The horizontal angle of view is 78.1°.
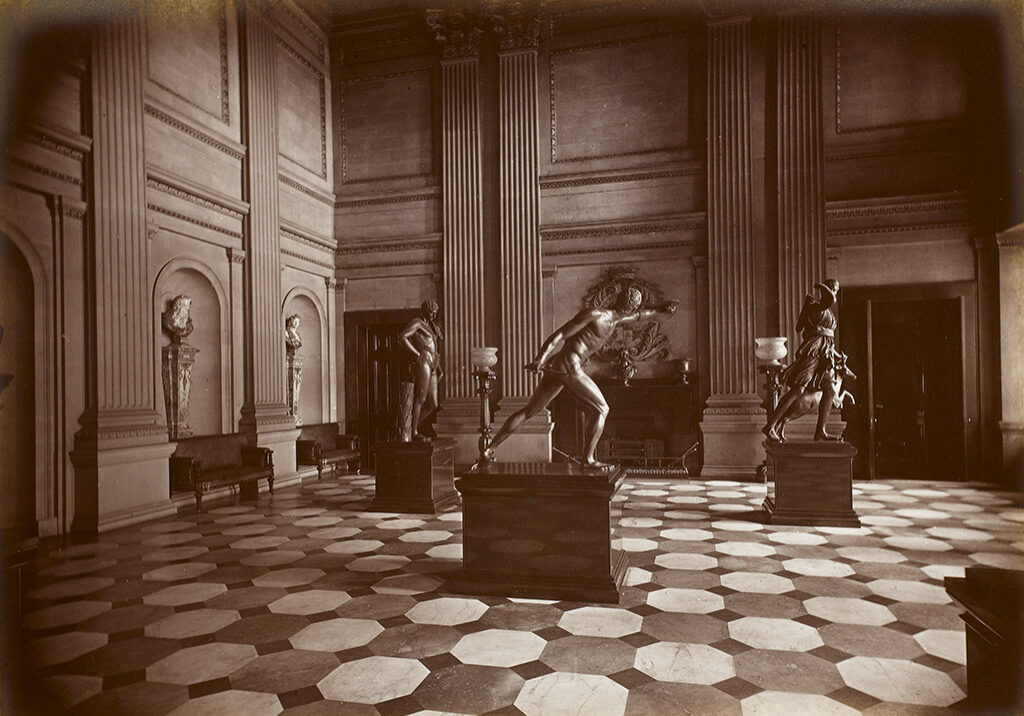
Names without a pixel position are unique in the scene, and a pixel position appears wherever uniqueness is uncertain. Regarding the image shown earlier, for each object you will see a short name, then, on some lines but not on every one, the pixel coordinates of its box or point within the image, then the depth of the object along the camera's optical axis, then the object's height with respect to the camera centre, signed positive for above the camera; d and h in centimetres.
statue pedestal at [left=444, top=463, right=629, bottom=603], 398 -113
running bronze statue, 443 +0
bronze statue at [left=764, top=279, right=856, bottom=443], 638 -14
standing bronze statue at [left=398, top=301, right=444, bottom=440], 727 +16
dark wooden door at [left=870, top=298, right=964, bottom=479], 902 -53
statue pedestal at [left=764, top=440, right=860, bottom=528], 609 -125
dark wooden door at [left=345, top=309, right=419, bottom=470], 1144 -15
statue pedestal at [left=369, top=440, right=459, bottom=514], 704 -130
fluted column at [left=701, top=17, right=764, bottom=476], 968 +196
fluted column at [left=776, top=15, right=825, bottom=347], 948 +287
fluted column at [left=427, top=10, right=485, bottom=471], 1091 +282
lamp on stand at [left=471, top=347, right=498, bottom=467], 719 -2
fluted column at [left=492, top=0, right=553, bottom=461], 1066 +270
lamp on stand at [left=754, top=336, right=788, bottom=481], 774 +0
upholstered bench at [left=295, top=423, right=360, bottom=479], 965 -134
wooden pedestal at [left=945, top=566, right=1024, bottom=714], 167 -79
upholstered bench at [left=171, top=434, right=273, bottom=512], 710 -121
